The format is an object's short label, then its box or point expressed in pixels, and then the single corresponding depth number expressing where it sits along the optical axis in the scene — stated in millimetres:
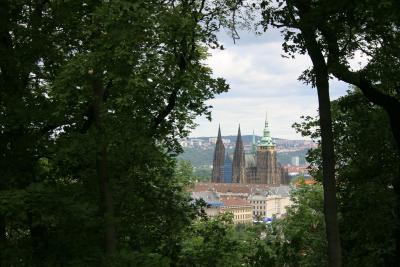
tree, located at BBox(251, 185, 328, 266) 10930
